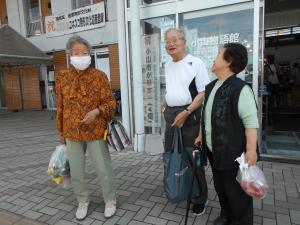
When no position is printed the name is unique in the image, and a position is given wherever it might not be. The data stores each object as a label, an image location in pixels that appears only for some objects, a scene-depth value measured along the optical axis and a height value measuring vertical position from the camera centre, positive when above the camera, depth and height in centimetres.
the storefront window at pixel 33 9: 1213 +299
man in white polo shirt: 270 -13
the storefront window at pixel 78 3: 1063 +276
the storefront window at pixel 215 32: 448 +68
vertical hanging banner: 534 -6
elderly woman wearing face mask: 273 -32
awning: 1005 +112
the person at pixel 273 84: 841 -35
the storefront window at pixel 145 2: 522 +134
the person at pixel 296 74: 1063 -12
